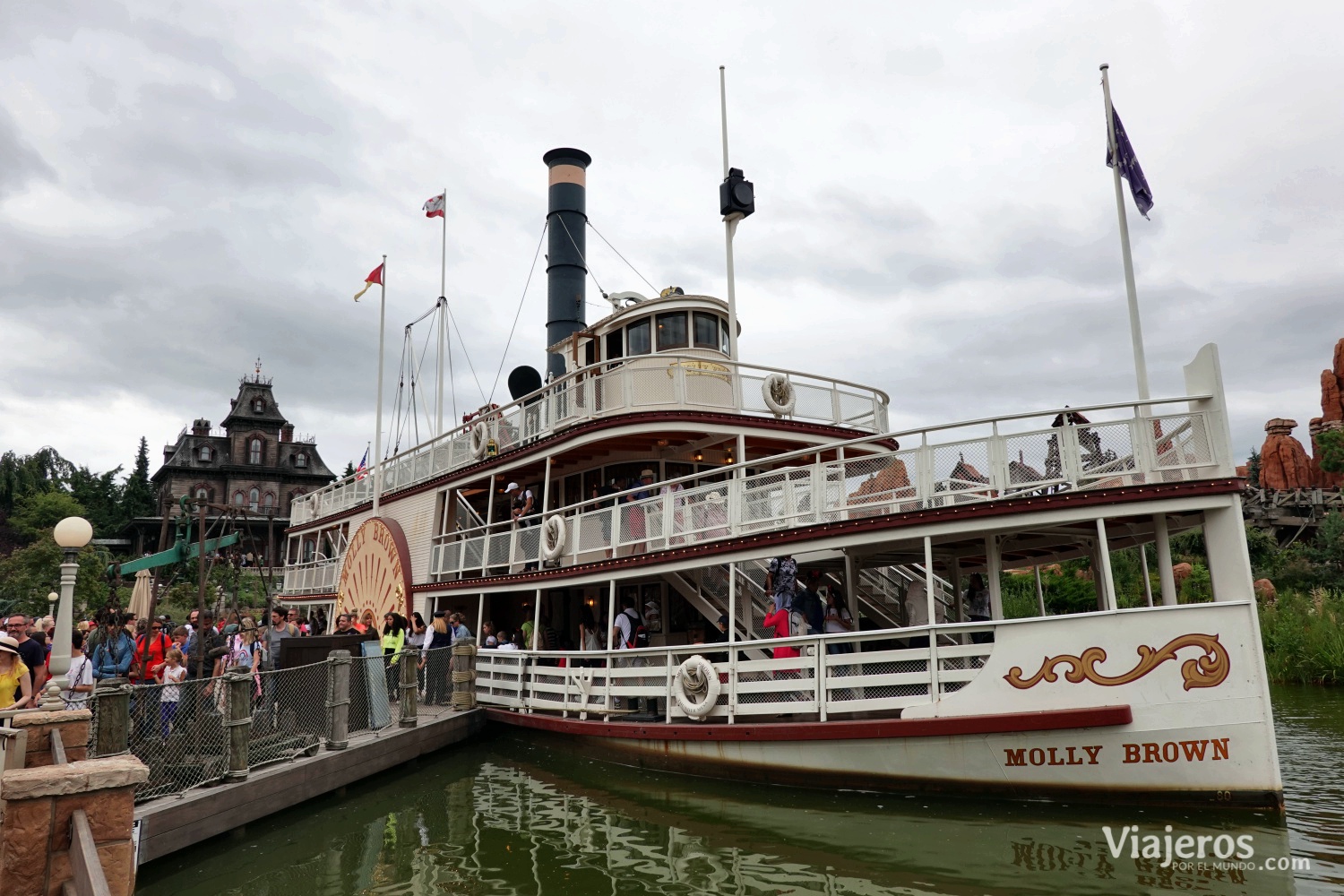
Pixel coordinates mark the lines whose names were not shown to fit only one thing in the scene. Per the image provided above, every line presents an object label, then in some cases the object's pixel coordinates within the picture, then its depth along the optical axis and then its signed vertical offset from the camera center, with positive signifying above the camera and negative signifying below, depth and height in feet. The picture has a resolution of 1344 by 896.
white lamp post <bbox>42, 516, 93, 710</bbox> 24.98 +1.05
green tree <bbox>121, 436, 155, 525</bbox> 223.10 +34.16
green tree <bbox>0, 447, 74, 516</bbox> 226.58 +42.27
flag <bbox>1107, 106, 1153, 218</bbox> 39.31 +19.39
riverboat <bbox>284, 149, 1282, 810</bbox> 27.20 +1.73
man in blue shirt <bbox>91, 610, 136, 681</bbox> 36.96 -1.01
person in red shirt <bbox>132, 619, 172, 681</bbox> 40.29 -0.87
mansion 209.15 +39.60
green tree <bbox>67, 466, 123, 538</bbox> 223.30 +34.56
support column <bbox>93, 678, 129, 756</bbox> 25.45 -2.55
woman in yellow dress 25.12 -1.22
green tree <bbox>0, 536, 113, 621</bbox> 139.44 +9.14
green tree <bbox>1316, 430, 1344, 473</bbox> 142.20 +24.42
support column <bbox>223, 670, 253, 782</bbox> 30.50 -3.11
